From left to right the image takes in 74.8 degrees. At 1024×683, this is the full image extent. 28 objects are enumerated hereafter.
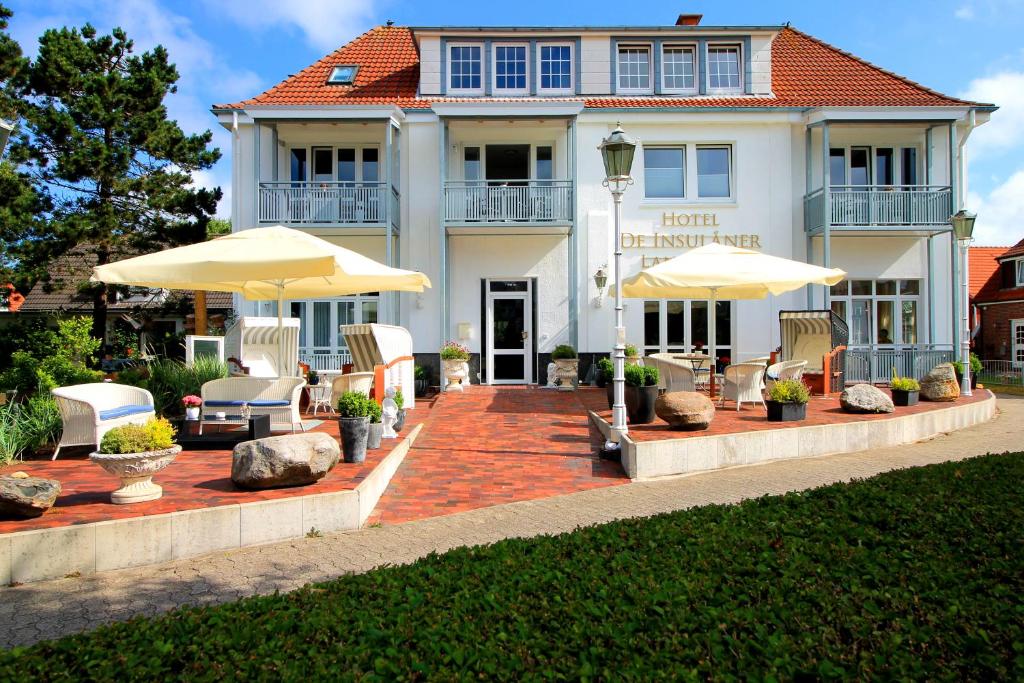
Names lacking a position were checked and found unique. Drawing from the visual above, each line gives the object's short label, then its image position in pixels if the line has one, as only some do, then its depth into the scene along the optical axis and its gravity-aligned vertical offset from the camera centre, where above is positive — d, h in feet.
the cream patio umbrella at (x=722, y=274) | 34.04 +3.61
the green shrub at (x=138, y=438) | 16.98 -2.40
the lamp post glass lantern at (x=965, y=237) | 45.37 +7.24
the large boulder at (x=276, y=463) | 18.24 -3.23
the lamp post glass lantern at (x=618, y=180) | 27.17 +6.77
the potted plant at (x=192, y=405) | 25.35 -2.36
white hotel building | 53.31 +13.11
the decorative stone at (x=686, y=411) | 27.27 -2.75
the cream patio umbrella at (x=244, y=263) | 24.03 +3.00
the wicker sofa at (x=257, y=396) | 25.84 -2.04
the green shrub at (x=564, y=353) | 49.44 -0.67
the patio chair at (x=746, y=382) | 34.76 -2.02
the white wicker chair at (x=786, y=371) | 36.60 -1.53
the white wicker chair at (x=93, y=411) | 22.04 -2.23
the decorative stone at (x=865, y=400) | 32.83 -2.84
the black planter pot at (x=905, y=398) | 37.52 -3.11
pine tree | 68.44 +21.13
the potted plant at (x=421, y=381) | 49.50 -2.76
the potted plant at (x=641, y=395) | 30.45 -2.33
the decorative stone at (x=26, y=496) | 15.55 -3.56
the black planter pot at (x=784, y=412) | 30.01 -3.09
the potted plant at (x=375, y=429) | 24.19 -3.14
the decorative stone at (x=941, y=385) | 39.65 -2.53
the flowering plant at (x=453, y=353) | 49.03 -0.63
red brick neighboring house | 95.61 +5.02
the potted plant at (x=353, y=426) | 22.02 -2.68
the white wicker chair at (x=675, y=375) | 34.50 -1.66
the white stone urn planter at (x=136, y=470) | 16.71 -3.16
